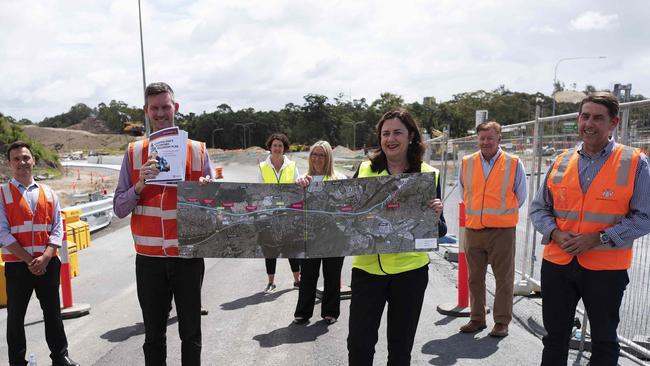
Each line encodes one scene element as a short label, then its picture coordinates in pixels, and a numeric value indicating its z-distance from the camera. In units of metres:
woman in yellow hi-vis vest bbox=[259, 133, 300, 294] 6.62
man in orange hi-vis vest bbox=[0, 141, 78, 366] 4.18
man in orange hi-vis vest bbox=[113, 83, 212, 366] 3.09
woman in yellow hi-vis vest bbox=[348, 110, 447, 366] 3.07
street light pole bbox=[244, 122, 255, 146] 115.82
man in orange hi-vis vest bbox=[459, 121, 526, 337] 5.02
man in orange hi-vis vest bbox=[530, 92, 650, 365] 3.15
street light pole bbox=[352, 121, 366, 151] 100.38
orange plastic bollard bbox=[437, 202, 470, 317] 5.65
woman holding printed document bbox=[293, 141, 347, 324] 5.44
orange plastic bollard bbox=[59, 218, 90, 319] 5.69
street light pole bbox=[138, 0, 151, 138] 28.09
